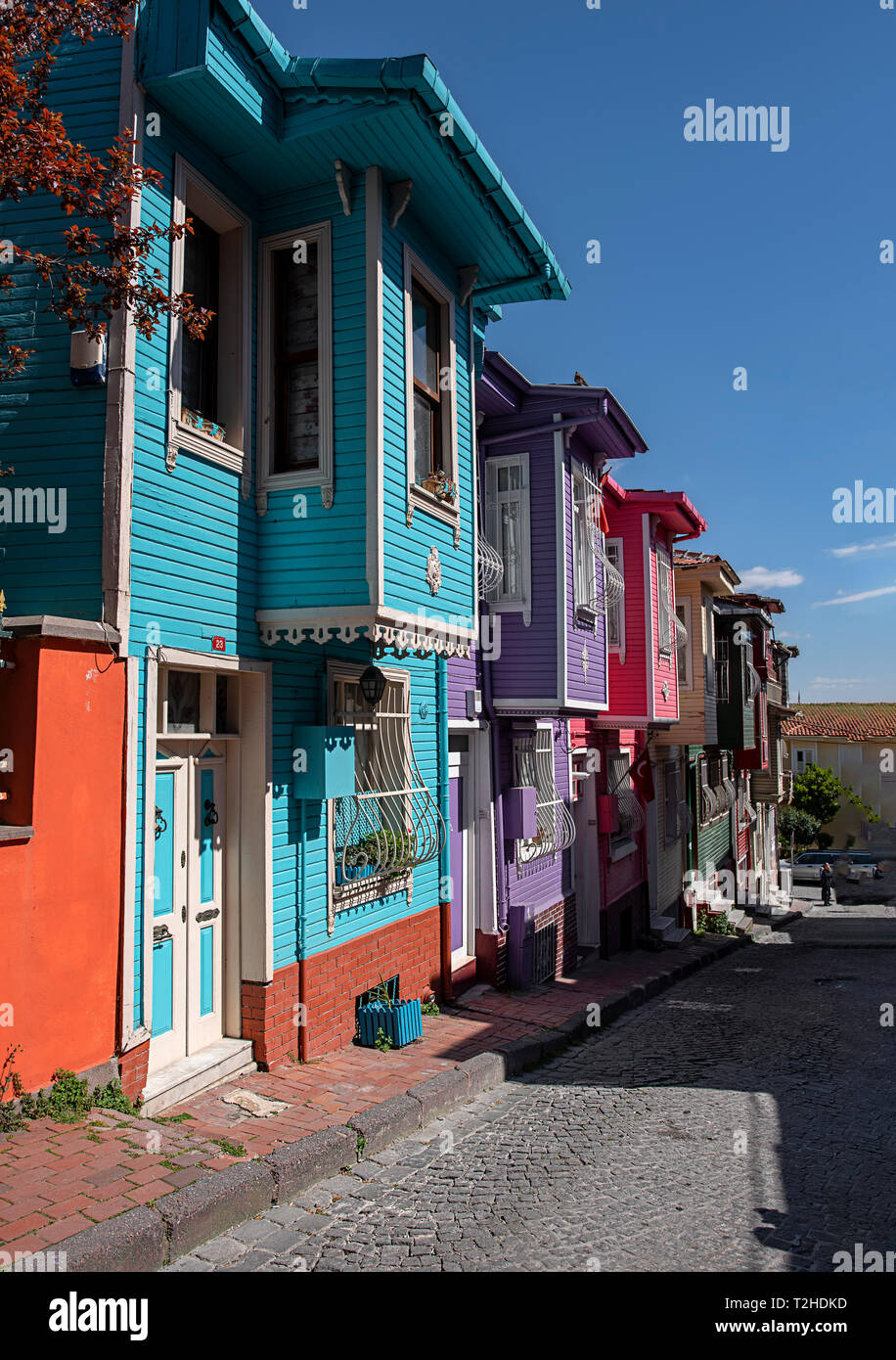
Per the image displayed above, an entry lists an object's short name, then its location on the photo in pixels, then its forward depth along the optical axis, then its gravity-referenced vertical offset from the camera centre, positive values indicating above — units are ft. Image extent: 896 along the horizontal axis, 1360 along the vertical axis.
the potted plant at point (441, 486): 26.68 +7.32
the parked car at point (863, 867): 132.26 -18.68
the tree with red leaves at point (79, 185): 16.10 +10.25
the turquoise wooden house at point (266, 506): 20.24 +5.69
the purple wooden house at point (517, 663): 36.96 +3.04
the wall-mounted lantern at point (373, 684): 27.43 +1.64
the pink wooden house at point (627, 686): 49.80 +2.82
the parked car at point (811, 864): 130.82 -18.22
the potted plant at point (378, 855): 27.09 -3.44
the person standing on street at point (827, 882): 114.01 -17.81
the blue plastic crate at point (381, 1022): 27.25 -8.21
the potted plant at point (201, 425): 21.51 +7.43
